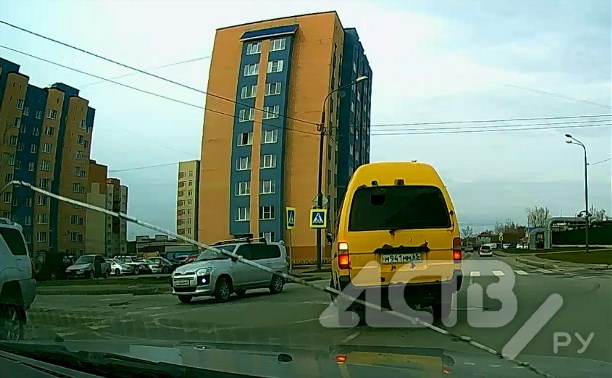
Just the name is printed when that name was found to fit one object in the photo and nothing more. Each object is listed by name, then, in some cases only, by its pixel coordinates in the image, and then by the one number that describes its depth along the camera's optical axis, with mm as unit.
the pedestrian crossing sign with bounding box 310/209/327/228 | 26469
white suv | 8258
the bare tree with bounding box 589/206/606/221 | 103750
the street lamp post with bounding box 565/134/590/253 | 42638
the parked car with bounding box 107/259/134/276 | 30278
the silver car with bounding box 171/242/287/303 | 16031
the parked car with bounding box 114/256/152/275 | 33722
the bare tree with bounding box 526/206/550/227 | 124088
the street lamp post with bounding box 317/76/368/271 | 27719
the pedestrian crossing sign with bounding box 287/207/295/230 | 26948
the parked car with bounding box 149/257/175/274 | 34400
